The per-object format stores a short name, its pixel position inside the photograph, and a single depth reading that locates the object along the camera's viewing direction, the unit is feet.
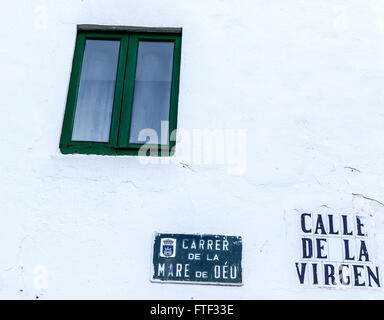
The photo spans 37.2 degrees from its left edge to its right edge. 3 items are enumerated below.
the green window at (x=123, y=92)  17.34
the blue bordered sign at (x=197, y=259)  15.37
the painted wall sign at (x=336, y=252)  15.48
